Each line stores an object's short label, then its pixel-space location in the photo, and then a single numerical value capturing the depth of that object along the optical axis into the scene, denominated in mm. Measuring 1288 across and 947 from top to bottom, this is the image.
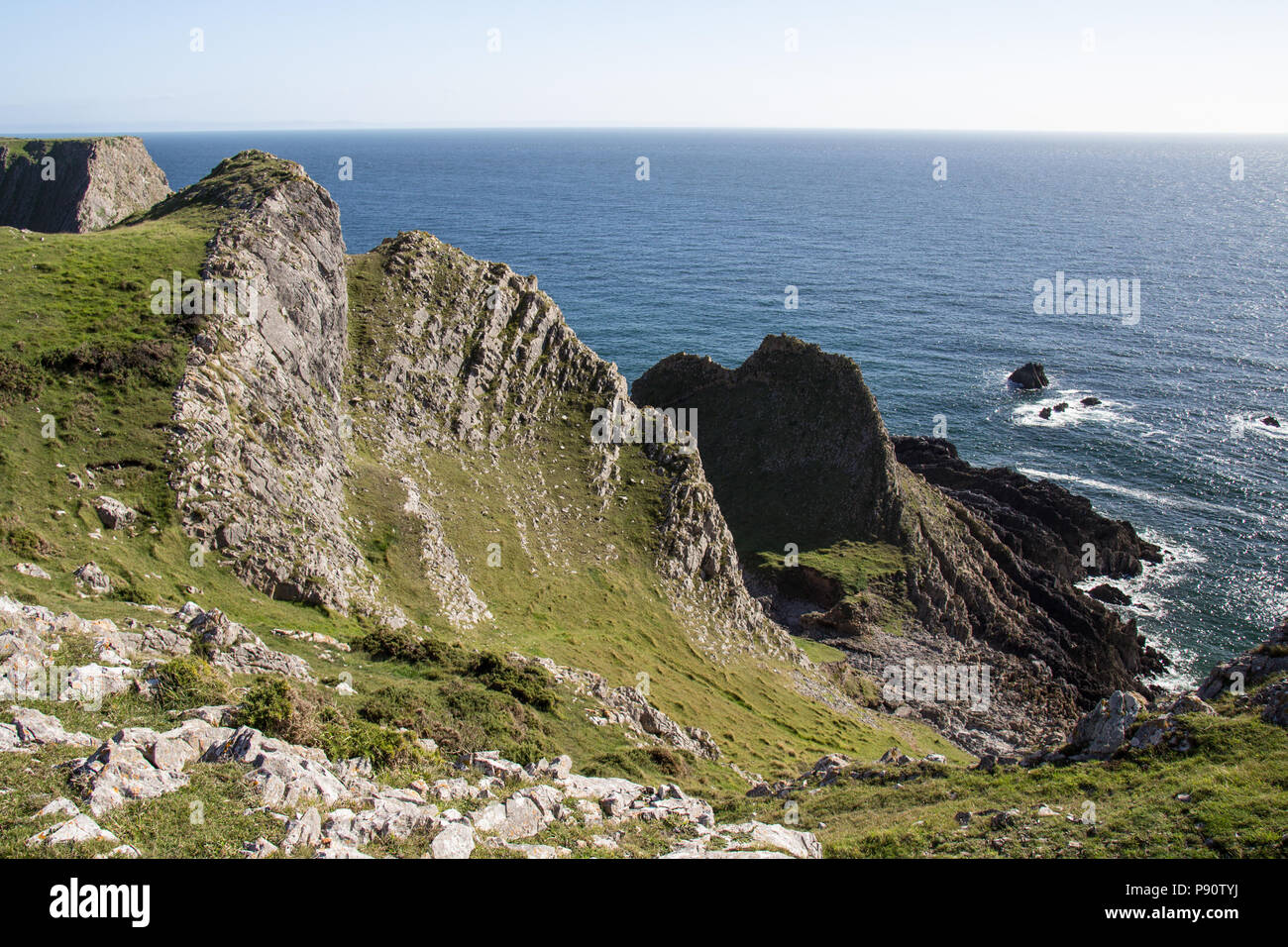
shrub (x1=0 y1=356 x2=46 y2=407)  34031
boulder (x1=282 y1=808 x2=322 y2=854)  16078
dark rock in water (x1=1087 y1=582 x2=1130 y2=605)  77438
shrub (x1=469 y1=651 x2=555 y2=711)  32344
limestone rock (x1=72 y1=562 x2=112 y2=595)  27734
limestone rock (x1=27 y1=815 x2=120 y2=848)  14141
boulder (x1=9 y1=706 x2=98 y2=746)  17625
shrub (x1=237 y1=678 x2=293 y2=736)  21062
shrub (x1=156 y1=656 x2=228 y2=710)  21172
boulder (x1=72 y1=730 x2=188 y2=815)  15930
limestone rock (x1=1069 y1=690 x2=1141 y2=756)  27859
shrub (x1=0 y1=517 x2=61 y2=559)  27594
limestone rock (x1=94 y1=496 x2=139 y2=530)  31391
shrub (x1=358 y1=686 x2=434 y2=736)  25516
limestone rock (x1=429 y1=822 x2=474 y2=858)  17234
